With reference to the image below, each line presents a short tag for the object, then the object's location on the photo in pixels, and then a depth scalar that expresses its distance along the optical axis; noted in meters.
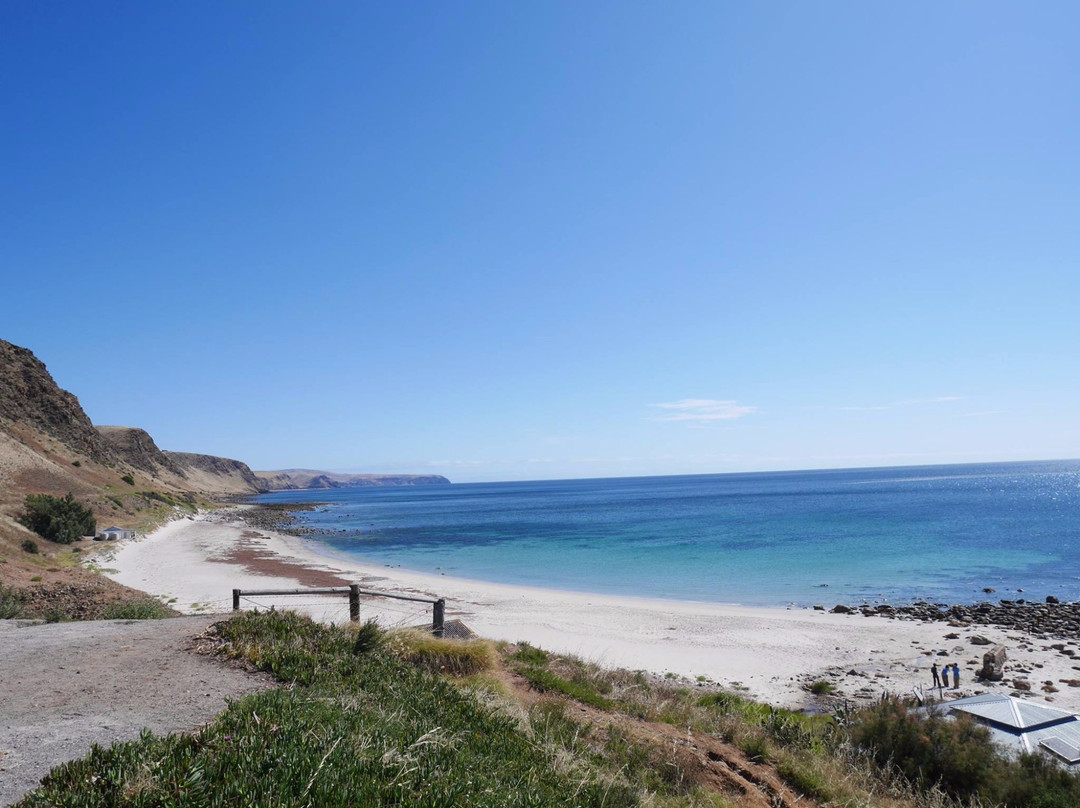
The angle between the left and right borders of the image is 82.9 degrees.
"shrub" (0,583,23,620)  12.39
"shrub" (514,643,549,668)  11.93
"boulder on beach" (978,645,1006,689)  17.25
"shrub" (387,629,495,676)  9.59
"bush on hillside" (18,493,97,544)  32.25
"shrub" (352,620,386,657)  8.69
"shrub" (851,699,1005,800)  8.64
